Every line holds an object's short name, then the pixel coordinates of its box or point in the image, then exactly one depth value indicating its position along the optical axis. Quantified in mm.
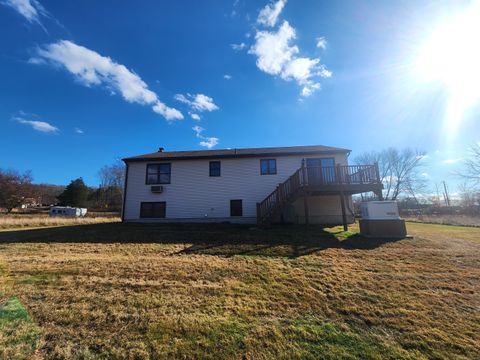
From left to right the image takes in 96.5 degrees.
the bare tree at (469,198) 31044
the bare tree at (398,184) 33719
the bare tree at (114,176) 44406
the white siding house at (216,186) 13953
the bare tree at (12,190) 33312
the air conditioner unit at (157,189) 14453
